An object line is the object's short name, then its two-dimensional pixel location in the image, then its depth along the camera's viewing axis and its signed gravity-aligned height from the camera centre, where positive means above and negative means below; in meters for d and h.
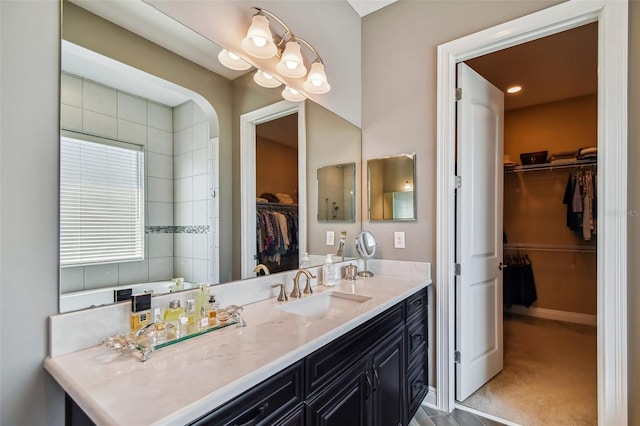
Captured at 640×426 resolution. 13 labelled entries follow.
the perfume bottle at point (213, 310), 1.16 -0.38
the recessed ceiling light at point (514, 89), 3.47 +1.43
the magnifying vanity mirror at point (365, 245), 2.29 -0.25
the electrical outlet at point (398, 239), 2.26 -0.20
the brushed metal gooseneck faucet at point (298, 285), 1.66 -0.40
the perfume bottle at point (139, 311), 1.04 -0.34
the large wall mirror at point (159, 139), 1.01 +0.30
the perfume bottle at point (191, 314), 1.11 -0.39
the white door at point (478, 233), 2.10 -0.15
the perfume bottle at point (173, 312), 1.11 -0.37
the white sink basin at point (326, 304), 1.63 -0.52
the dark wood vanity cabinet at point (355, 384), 0.88 -0.65
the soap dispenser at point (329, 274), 1.96 -0.40
